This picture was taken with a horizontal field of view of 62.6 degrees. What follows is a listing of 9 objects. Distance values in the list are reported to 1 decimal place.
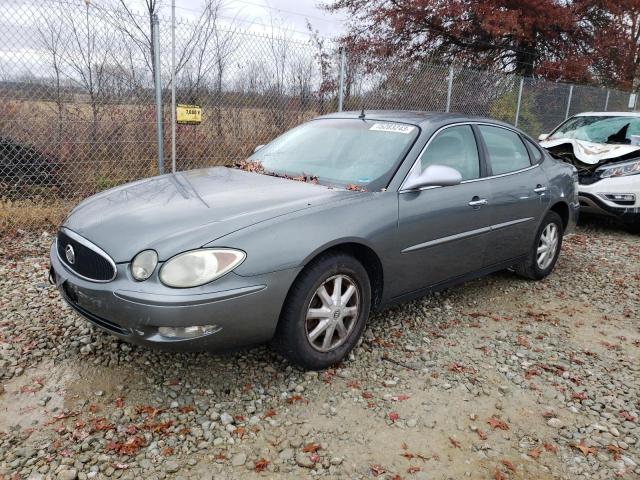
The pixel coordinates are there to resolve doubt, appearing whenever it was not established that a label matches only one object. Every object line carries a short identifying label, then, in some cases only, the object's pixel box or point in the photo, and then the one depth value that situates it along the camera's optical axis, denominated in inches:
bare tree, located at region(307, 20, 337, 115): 292.4
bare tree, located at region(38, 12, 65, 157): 209.3
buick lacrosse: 100.7
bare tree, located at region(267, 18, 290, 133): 273.1
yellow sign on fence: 231.5
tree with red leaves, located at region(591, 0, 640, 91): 578.2
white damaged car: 265.6
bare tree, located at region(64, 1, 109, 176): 218.1
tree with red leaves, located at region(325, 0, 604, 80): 509.4
